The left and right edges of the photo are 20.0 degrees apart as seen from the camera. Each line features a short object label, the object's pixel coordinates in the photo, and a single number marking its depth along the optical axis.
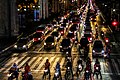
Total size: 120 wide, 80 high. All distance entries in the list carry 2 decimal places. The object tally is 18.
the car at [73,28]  63.08
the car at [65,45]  43.96
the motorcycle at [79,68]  30.31
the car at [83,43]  43.89
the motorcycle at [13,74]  26.52
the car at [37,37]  54.31
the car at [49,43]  47.47
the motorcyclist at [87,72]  25.78
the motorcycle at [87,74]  25.74
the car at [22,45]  45.78
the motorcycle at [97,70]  27.23
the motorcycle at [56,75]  26.86
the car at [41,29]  61.14
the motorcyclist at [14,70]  26.47
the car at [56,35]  55.83
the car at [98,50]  39.31
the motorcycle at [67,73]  28.42
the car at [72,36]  53.09
